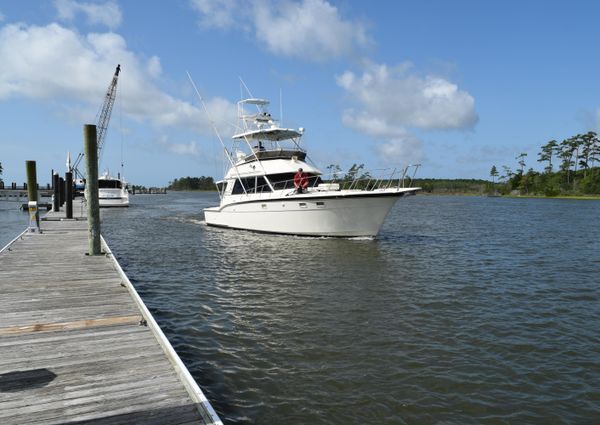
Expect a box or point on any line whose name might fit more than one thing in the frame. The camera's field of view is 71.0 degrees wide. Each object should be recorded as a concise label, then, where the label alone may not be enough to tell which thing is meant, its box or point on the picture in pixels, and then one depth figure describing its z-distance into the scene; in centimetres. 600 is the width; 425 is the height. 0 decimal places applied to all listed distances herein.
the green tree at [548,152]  10478
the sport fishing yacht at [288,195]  1872
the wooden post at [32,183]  1598
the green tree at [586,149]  9638
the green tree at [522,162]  11744
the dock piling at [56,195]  2866
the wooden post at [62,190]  3362
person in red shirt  1964
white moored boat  4712
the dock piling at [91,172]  1101
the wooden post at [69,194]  2330
